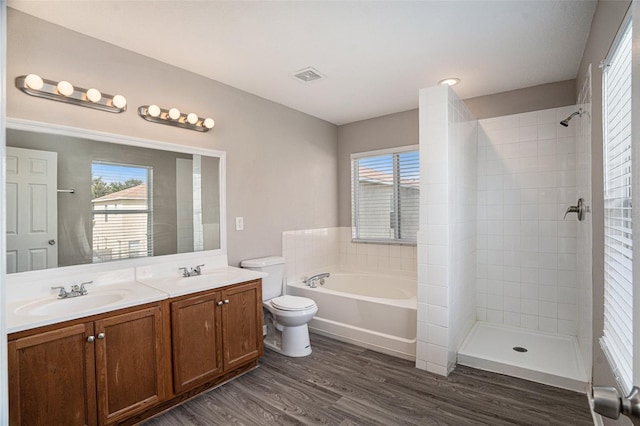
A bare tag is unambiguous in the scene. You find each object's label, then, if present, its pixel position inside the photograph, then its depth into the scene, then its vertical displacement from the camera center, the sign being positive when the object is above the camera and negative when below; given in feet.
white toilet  9.71 -3.04
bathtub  9.72 -3.35
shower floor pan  8.19 -4.05
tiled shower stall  8.63 -0.45
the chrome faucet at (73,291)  6.69 -1.61
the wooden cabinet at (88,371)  5.26 -2.81
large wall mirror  6.53 +0.40
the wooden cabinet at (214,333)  7.27 -2.91
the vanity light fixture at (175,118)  8.33 +2.59
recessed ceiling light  10.13 +4.09
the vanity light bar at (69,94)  6.50 +2.60
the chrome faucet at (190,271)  8.80 -1.57
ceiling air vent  9.34 +4.07
